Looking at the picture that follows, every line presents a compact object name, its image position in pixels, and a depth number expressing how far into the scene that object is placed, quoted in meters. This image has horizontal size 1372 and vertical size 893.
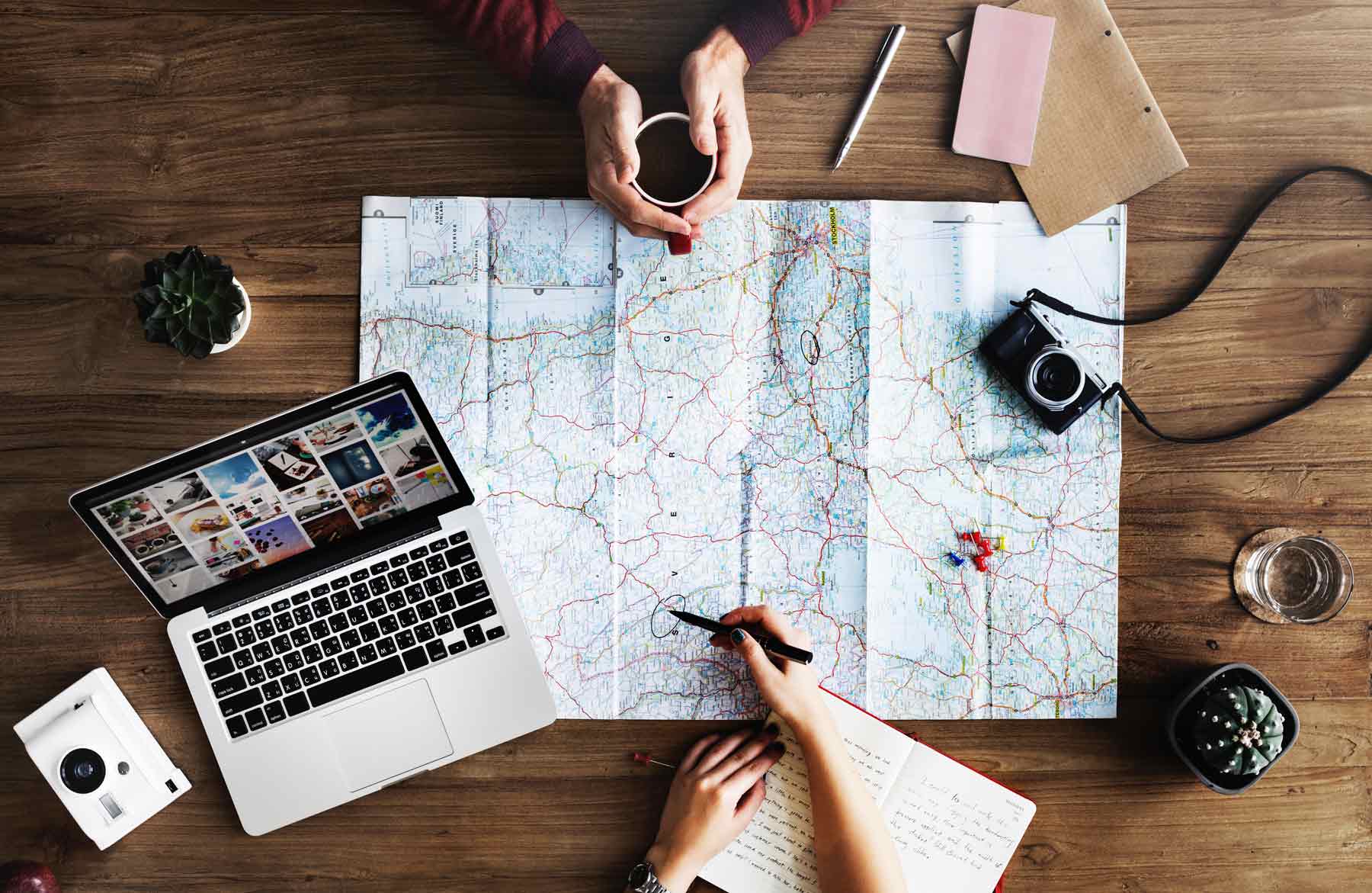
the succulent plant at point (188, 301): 0.93
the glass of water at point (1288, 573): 1.04
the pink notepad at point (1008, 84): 1.04
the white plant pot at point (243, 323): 1.00
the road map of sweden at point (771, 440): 1.05
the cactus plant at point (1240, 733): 0.97
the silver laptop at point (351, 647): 0.97
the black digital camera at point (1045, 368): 1.02
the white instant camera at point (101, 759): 0.97
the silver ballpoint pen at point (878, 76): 1.04
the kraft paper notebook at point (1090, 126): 1.05
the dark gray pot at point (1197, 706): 0.98
